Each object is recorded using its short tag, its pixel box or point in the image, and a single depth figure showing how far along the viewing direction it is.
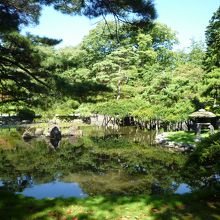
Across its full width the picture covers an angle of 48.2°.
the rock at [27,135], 20.64
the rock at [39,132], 22.57
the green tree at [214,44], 17.28
